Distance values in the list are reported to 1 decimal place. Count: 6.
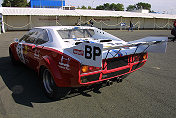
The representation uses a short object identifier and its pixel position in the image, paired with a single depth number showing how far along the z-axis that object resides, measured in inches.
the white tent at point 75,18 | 986.1
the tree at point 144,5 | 4055.1
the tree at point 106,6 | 3823.8
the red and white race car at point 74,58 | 106.3
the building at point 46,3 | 1883.6
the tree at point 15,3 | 2491.4
